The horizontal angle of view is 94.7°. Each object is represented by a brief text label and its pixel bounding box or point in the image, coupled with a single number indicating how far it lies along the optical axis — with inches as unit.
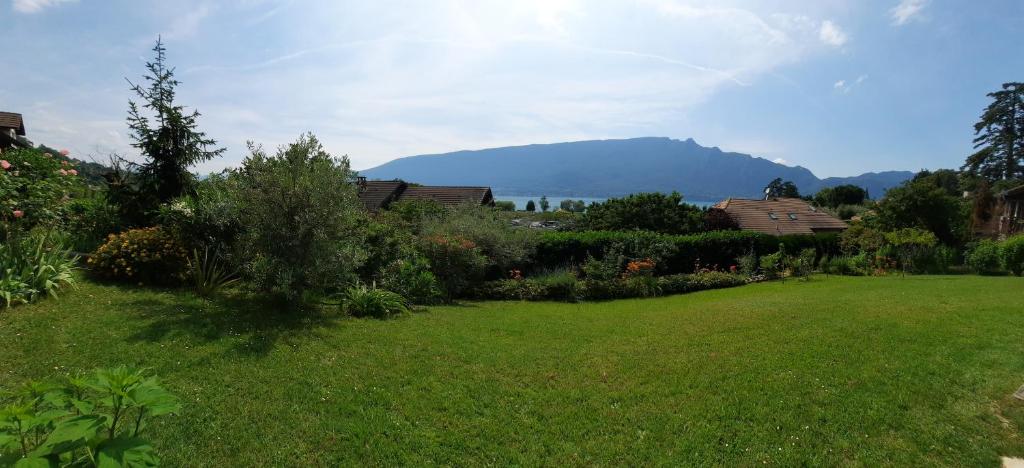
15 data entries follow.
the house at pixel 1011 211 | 1061.0
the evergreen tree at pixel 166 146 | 404.8
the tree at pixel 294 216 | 303.1
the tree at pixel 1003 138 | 1983.3
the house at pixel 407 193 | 1327.5
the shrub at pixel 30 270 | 258.8
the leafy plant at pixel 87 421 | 86.7
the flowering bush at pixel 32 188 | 327.3
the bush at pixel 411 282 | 411.5
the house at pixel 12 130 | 898.7
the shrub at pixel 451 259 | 481.7
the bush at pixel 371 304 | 339.0
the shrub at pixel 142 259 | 332.2
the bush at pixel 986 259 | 711.7
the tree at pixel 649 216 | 891.4
